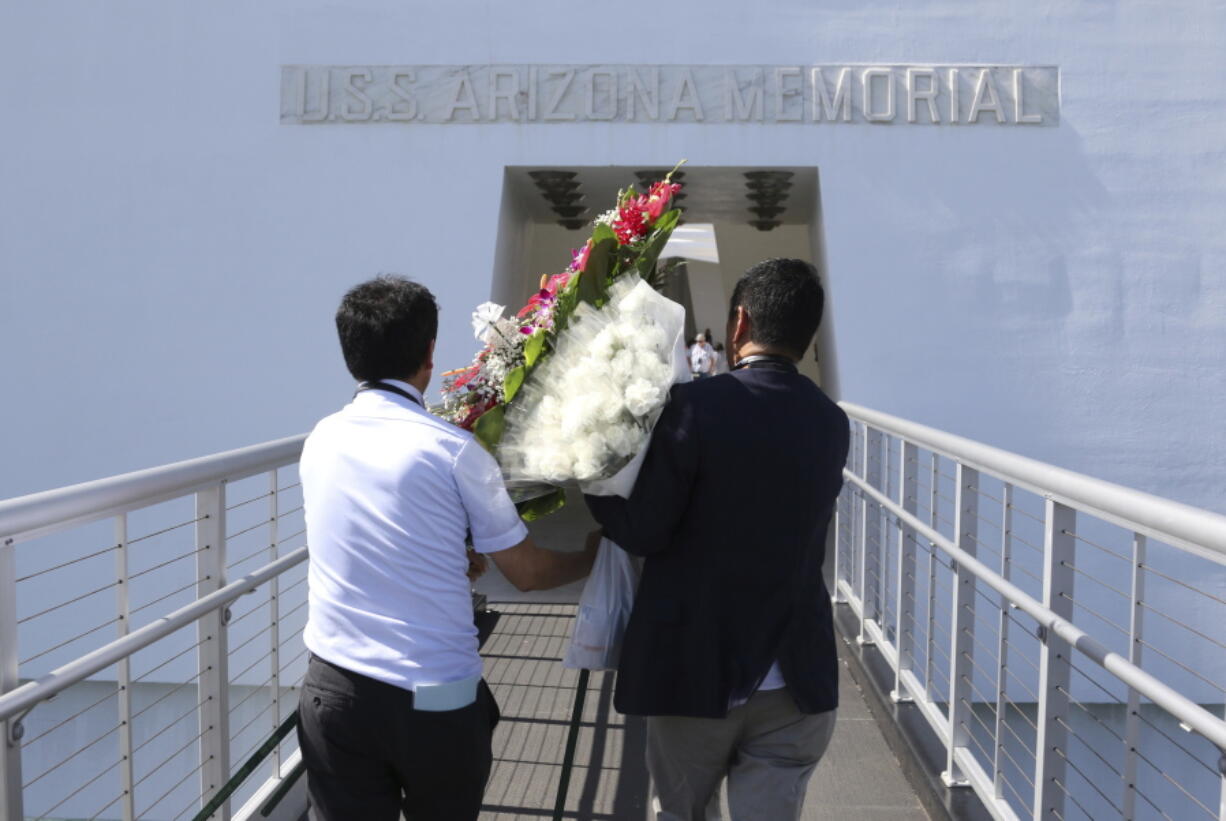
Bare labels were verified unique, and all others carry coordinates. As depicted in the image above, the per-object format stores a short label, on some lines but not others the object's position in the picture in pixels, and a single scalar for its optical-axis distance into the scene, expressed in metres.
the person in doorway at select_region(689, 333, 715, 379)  15.84
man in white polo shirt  2.04
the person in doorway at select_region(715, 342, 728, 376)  17.91
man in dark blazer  2.15
